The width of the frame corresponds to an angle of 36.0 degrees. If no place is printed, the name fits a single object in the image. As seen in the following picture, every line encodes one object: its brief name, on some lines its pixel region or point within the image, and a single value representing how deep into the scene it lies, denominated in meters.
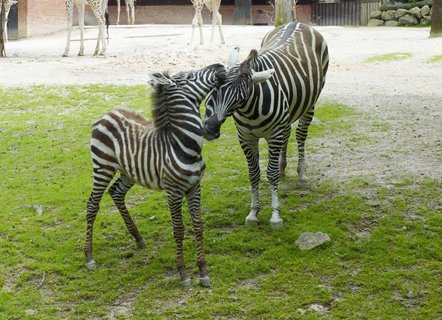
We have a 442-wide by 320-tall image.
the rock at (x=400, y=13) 29.78
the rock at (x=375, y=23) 30.58
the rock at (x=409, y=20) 29.44
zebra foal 5.46
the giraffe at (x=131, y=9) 30.71
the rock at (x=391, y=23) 29.81
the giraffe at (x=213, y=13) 21.51
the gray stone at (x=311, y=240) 6.31
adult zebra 5.70
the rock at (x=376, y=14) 30.95
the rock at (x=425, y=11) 28.97
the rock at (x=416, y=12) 29.34
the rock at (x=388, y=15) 30.22
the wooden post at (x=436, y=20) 20.35
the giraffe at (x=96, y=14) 19.81
